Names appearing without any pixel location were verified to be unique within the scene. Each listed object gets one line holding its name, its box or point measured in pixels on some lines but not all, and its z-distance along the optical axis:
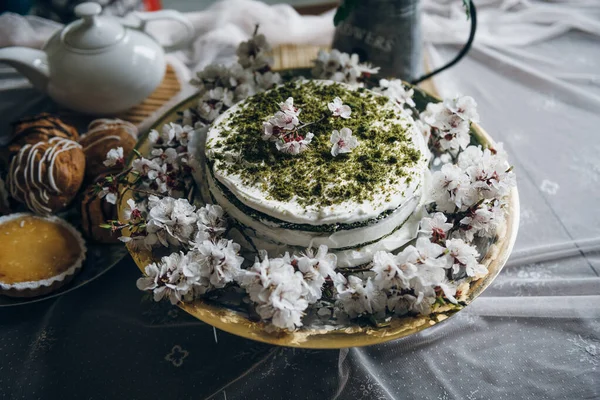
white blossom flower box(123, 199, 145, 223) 0.89
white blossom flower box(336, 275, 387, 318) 0.80
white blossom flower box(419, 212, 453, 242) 0.84
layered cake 0.84
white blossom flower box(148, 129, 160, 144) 1.01
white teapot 1.26
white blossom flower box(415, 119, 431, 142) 1.02
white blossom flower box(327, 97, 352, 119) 0.94
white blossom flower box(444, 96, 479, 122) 0.99
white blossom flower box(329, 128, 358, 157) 0.90
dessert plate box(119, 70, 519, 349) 0.77
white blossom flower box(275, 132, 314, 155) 0.90
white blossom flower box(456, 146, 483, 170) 0.94
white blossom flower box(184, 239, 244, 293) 0.80
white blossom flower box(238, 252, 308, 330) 0.75
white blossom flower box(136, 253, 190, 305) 0.80
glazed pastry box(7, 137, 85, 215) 1.09
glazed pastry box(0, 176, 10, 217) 1.14
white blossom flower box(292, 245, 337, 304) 0.79
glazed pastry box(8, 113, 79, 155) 1.17
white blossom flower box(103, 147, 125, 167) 0.96
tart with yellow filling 0.98
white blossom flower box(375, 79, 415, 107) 1.07
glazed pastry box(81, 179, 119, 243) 1.08
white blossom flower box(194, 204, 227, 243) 0.85
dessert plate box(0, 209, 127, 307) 0.99
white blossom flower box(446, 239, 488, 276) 0.81
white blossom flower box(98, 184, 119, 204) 0.92
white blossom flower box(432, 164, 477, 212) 0.88
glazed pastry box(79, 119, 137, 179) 1.17
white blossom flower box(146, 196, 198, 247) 0.86
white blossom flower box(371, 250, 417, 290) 0.78
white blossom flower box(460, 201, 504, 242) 0.87
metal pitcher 1.25
